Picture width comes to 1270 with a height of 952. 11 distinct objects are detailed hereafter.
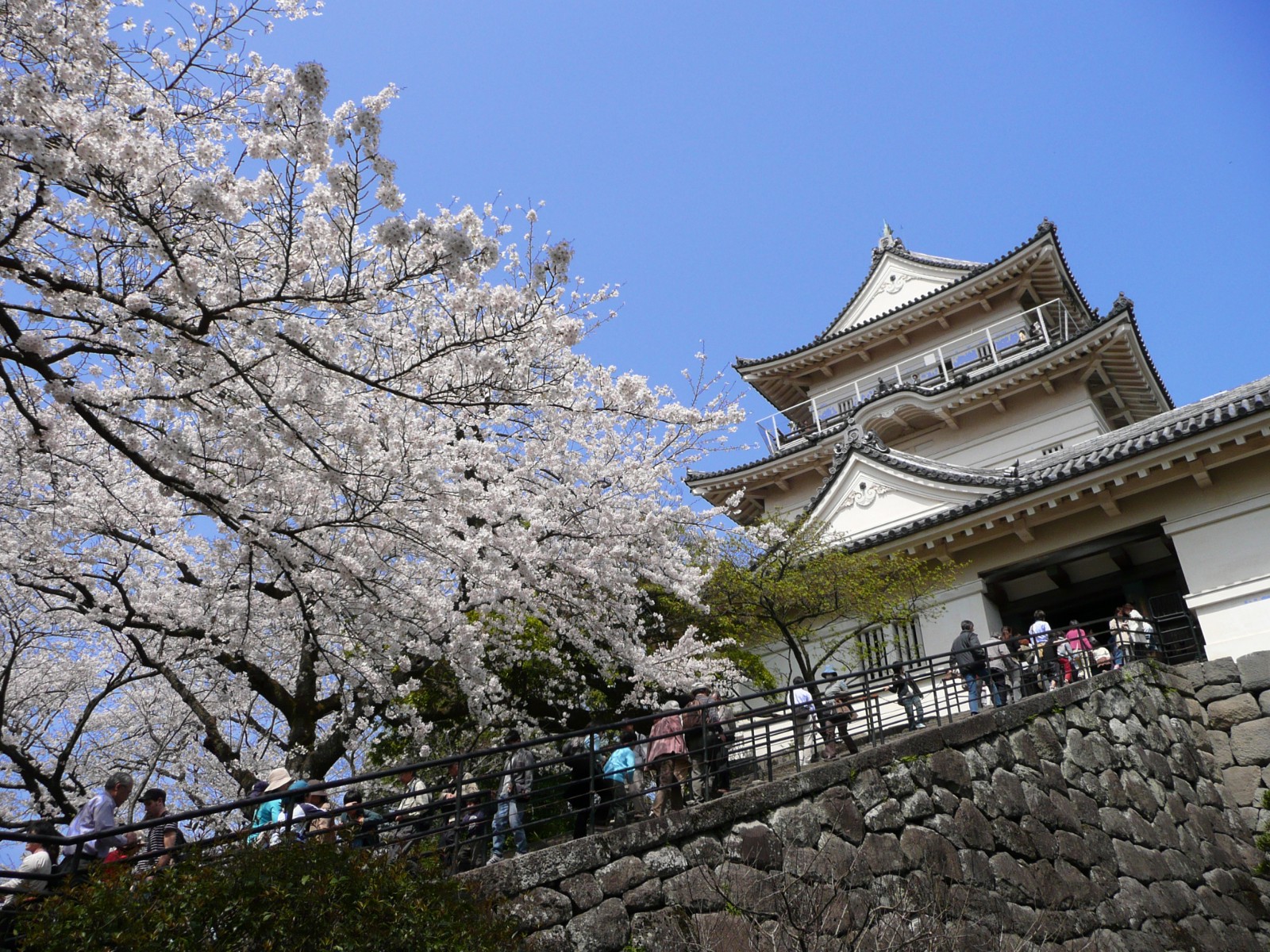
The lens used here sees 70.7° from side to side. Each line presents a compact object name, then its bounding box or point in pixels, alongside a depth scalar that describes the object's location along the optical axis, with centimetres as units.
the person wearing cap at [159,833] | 665
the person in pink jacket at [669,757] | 773
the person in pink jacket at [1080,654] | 1135
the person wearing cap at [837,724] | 869
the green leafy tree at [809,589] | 1372
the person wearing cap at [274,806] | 787
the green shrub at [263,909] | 455
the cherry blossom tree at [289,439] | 629
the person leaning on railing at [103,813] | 679
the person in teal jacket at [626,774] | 862
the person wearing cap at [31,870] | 559
